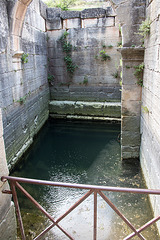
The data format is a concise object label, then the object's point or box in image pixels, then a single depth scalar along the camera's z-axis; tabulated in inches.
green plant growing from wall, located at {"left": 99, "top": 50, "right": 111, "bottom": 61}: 329.1
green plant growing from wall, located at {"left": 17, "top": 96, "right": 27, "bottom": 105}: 231.6
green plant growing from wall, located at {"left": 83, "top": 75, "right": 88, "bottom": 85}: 350.0
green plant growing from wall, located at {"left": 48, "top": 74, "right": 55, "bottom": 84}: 354.9
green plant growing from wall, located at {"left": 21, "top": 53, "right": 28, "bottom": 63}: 233.8
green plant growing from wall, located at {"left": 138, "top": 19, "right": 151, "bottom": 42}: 142.0
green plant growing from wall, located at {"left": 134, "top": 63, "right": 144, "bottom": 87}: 174.2
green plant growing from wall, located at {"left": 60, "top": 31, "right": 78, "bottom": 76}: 336.2
